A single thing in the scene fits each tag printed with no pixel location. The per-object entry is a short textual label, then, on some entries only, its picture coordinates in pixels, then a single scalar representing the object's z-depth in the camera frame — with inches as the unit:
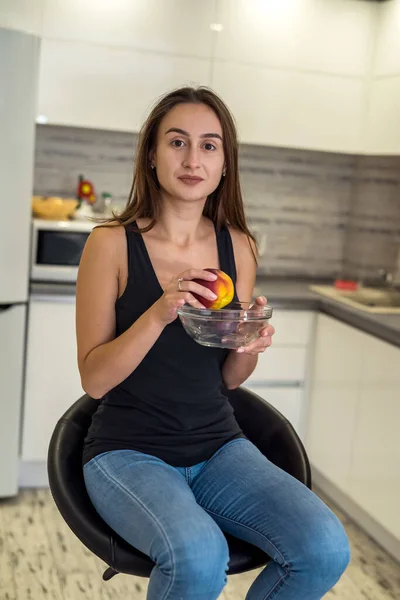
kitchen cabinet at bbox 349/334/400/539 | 111.0
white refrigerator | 112.6
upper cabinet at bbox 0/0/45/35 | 119.9
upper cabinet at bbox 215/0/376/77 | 129.8
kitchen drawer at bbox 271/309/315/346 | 131.2
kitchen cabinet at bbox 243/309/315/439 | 131.9
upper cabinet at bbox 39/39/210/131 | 124.4
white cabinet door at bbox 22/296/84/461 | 122.9
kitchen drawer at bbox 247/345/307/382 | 132.3
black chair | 61.0
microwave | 122.6
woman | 59.6
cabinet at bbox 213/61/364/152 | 132.0
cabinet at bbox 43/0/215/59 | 122.7
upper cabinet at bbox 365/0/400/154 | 129.2
